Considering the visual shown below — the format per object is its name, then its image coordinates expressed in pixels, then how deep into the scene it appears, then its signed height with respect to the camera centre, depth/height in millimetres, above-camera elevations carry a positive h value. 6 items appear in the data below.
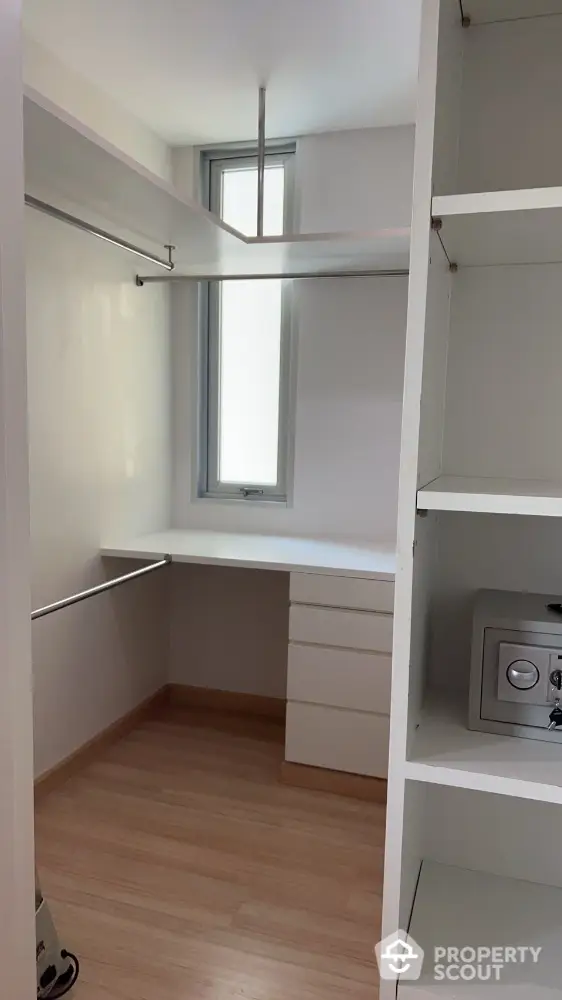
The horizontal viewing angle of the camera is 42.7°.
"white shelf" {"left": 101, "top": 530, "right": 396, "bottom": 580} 2325 -466
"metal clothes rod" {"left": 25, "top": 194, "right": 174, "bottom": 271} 1918 +553
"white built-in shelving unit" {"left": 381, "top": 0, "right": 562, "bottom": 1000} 1147 -85
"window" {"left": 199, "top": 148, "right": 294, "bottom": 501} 2865 +250
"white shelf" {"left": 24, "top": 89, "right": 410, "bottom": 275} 1508 +562
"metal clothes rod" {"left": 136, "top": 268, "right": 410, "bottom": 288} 2614 +533
